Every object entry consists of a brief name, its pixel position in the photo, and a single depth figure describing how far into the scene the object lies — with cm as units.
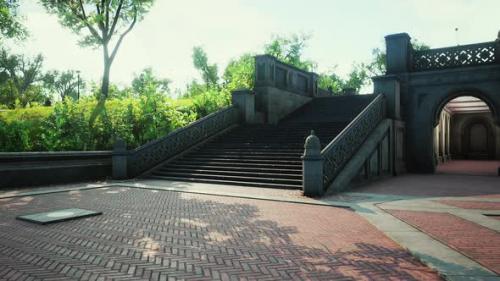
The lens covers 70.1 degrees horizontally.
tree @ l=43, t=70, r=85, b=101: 8838
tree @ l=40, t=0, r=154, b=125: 2927
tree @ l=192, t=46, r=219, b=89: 7406
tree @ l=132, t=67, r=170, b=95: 2211
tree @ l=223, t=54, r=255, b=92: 2673
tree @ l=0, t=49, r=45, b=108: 6788
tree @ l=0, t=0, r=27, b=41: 2568
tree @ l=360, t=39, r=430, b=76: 6812
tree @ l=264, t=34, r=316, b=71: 6062
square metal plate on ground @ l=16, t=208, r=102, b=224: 795
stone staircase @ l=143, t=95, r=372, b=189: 1416
